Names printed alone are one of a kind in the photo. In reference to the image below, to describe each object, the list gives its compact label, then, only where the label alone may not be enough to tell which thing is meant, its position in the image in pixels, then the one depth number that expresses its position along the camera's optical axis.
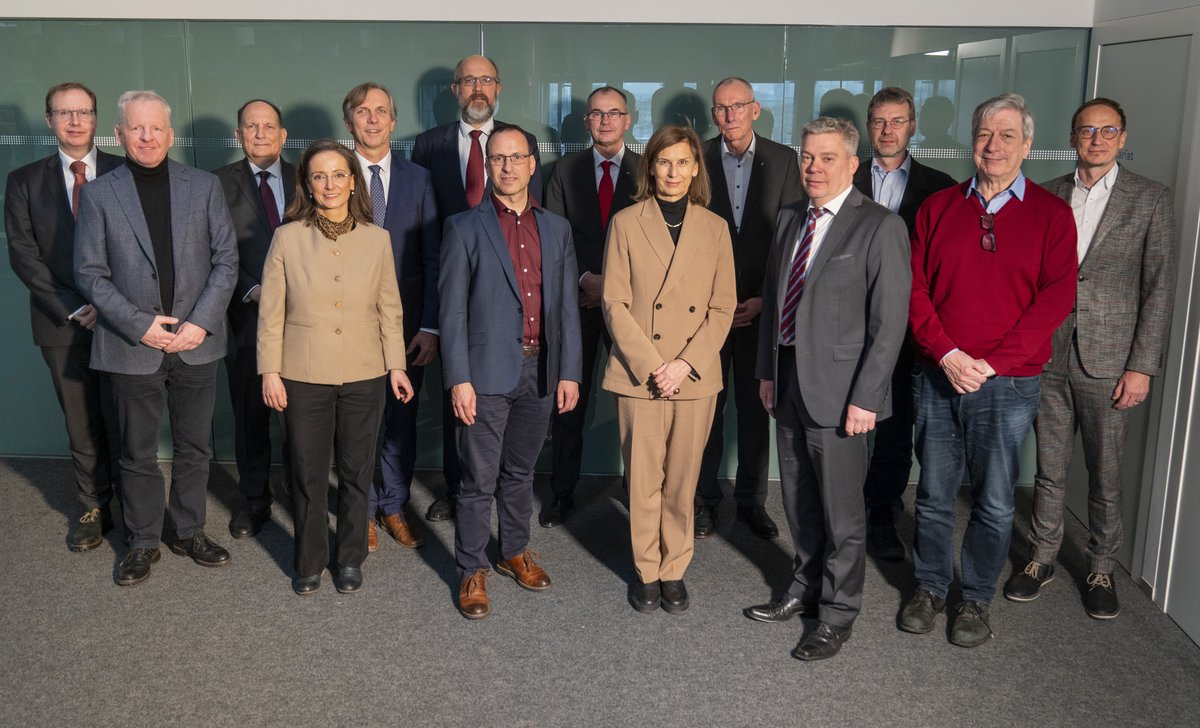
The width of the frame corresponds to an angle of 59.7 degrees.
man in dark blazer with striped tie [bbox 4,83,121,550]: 4.42
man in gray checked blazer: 3.85
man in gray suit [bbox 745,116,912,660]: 3.46
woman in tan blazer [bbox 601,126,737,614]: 3.69
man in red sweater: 3.53
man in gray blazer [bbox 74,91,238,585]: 3.98
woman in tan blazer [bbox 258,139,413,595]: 3.79
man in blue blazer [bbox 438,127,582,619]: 3.79
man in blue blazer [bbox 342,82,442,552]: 4.42
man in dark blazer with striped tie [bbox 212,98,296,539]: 4.50
